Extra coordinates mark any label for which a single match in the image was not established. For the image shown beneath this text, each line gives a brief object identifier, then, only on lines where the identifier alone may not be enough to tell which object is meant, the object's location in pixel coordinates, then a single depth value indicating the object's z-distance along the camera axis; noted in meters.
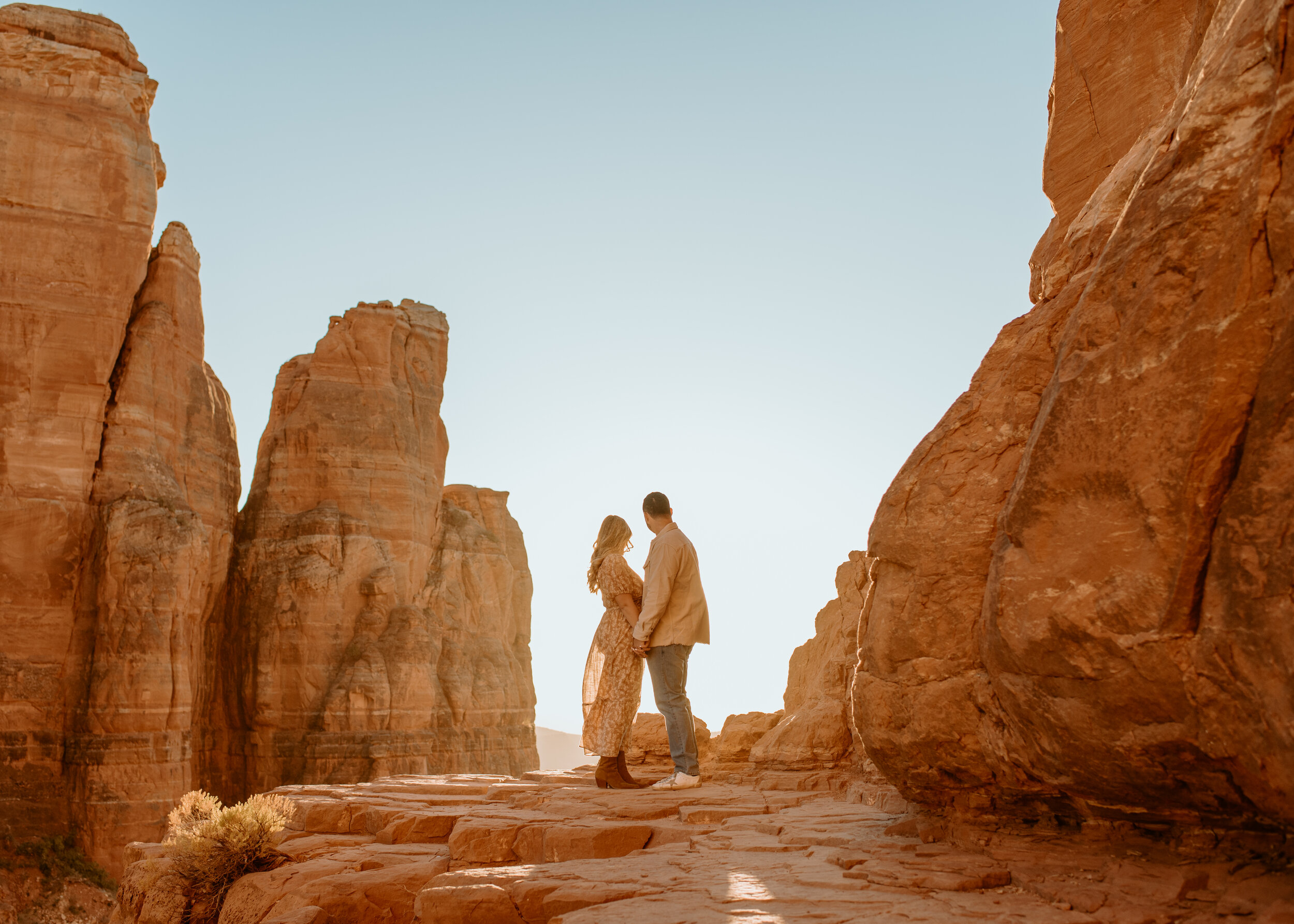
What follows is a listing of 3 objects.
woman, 7.36
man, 6.93
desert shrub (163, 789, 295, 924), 5.68
